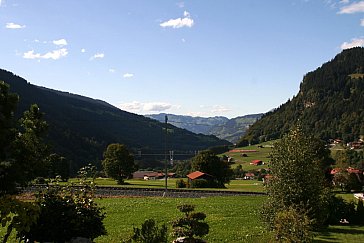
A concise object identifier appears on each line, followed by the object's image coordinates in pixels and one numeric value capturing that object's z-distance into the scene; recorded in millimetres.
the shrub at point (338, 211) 36469
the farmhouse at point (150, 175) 162125
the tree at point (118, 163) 88062
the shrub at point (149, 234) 14188
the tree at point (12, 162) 8945
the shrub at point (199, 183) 78750
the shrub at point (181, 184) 81375
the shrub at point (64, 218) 15070
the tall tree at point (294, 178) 26406
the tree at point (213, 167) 88250
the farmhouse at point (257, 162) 189800
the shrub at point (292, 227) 17797
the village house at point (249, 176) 154375
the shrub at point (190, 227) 17825
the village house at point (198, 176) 81000
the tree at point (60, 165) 88019
